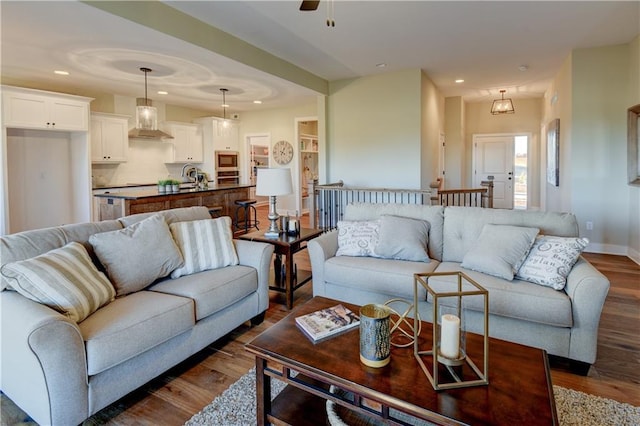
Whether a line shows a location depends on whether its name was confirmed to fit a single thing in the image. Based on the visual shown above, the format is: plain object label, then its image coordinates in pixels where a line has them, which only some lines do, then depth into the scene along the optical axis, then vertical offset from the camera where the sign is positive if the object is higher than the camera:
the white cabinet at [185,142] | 8.04 +1.23
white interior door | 8.82 +0.72
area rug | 1.73 -1.09
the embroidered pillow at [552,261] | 2.21 -0.43
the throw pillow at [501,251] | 2.37 -0.39
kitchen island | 4.89 -0.08
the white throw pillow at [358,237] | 3.01 -0.37
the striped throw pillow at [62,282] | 1.72 -0.43
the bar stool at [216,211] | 5.98 -0.28
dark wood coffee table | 1.17 -0.69
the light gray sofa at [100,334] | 1.51 -0.68
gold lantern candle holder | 1.27 -0.62
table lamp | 3.28 +0.10
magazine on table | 1.65 -0.62
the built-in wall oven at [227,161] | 8.80 +0.86
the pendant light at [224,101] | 6.45 +1.85
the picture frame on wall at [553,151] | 5.66 +0.67
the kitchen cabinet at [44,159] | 5.17 +0.61
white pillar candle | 1.35 -0.54
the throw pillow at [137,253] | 2.18 -0.37
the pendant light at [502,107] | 7.42 +1.75
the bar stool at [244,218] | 6.60 -0.45
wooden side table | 3.05 -0.53
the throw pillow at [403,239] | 2.84 -0.37
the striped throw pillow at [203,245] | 2.59 -0.37
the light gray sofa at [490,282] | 2.06 -0.59
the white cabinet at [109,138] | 6.43 +1.07
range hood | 5.24 +1.14
